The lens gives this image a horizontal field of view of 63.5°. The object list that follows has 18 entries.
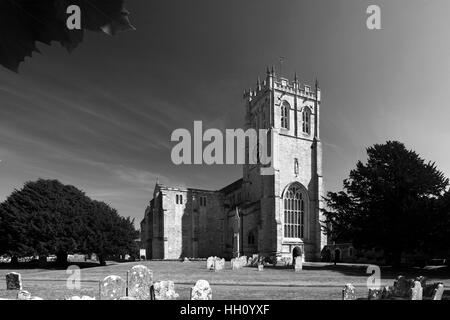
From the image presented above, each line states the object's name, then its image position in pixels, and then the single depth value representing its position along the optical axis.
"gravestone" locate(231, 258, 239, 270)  30.96
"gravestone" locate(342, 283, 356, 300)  11.47
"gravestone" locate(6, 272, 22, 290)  15.42
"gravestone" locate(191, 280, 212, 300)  9.82
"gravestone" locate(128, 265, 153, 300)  12.11
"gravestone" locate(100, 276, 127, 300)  11.17
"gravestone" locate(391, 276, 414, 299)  10.48
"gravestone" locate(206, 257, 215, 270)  29.64
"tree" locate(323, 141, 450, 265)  27.41
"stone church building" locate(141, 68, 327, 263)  43.91
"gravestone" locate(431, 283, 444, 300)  10.26
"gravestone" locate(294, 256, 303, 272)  27.88
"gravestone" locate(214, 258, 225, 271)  28.53
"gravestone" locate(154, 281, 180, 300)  12.02
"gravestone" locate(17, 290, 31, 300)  9.53
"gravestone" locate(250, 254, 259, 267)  35.66
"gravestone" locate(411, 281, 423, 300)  10.07
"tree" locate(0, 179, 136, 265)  37.84
